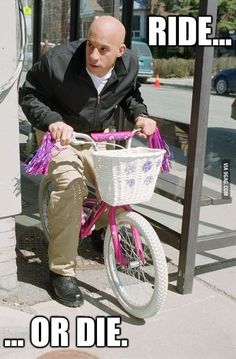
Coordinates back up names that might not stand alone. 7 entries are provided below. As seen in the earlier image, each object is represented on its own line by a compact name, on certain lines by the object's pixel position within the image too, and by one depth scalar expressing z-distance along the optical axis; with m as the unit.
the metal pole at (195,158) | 3.12
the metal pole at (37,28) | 6.64
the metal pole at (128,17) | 4.30
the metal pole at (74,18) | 5.34
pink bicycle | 2.74
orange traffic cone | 4.17
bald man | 3.09
